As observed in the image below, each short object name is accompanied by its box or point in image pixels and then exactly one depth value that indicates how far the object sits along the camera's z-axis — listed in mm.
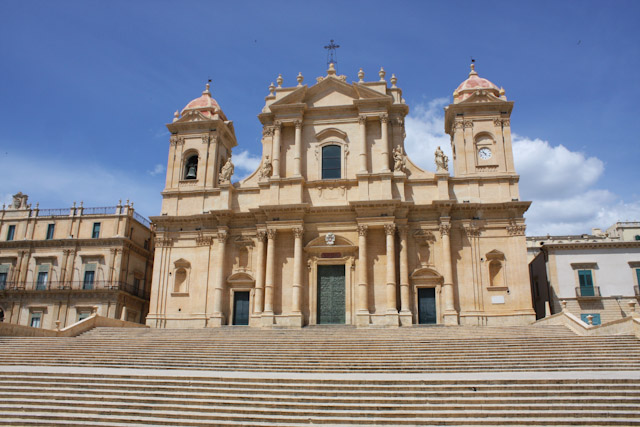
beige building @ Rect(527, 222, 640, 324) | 32281
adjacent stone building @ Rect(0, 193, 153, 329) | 36562
